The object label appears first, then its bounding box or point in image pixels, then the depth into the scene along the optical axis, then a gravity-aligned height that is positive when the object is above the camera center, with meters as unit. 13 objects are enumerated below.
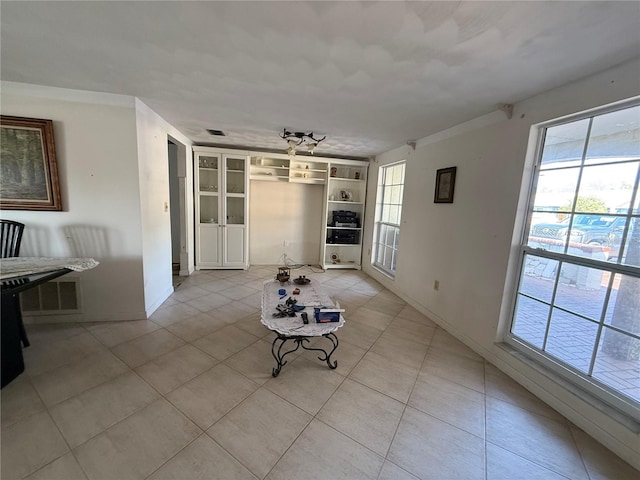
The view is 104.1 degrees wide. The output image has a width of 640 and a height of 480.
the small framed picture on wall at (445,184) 2.78 +0.32
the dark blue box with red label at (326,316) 1.90 -0.84
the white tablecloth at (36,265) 1.80 -0.58
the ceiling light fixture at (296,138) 2.99 +0.90
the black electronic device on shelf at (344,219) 4.95 -0.23
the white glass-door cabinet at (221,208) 4.39 -0.15
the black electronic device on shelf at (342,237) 5.01 -0.60
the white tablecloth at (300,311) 1.78 -0.87
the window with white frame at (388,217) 4.15 -0.12
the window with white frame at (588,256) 1.50 -0.25
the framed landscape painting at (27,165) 2.17 +0.22
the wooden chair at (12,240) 2.10 -0.44
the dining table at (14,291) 1.69 -0.64
